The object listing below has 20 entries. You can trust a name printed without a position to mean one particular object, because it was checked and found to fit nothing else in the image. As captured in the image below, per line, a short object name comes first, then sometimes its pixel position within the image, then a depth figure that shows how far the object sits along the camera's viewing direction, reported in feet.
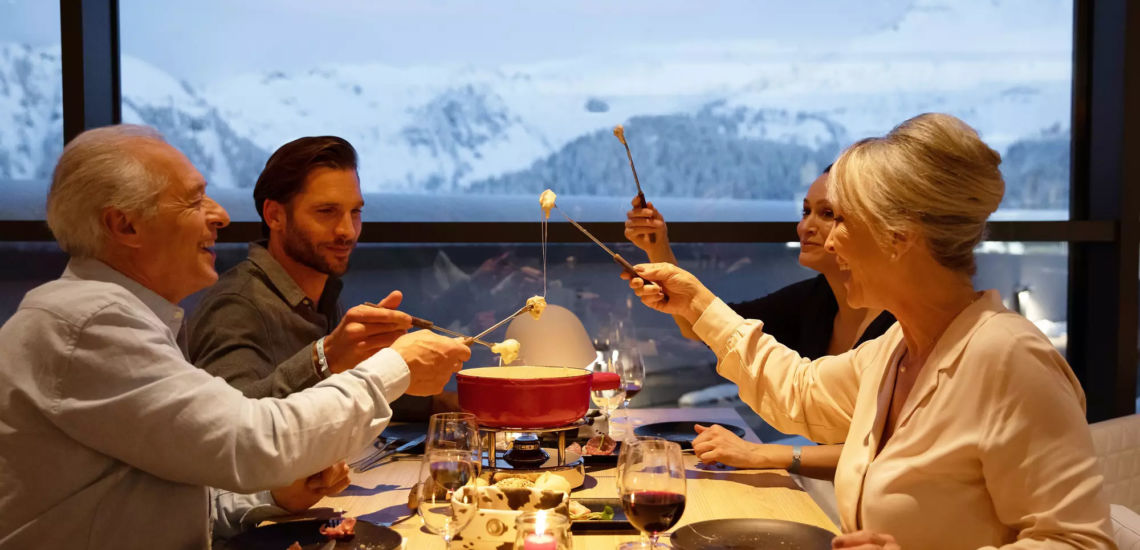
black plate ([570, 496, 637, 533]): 5.63
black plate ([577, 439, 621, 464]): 7.48
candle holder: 4.12
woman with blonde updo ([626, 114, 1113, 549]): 4.54
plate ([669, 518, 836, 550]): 5.16
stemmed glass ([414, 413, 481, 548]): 4.53
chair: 8.50
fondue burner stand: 6.40
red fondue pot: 6.23
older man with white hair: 4.56
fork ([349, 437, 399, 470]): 7.24
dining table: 5.75
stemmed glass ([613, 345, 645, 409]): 8.41
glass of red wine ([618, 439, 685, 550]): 4.74
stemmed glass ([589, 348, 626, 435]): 8.16
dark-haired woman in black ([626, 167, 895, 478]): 9.79
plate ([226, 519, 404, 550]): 5.10
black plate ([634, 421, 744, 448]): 8.28
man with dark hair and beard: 6.89
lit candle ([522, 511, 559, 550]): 4.10
